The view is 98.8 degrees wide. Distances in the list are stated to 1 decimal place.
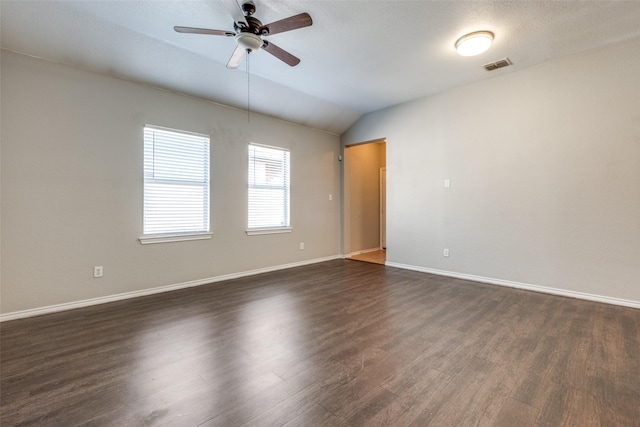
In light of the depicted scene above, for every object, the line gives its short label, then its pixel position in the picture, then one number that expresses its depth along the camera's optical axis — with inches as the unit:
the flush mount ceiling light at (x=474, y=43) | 114.0
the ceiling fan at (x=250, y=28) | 87.7
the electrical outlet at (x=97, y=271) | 126.8
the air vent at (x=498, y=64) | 138.3
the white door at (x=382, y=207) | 287.1
